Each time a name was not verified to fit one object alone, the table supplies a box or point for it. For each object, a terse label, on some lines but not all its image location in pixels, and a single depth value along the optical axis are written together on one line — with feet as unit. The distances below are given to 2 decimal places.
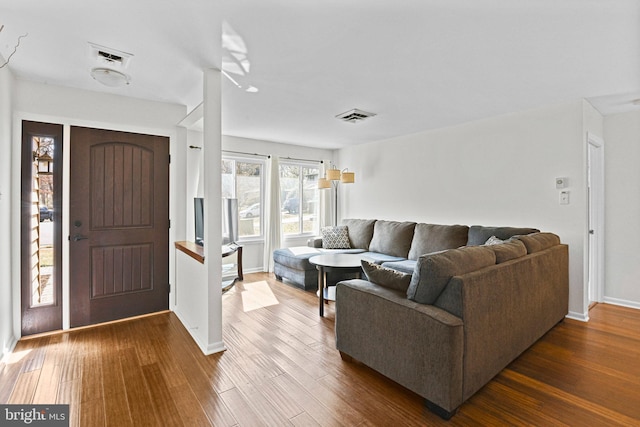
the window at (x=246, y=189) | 18.03
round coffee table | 11.85
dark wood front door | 10.52
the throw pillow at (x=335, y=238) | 18.21
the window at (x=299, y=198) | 20.34
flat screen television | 16.40
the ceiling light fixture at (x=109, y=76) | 8.31
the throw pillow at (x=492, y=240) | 11.40
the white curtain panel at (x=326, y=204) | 21.52
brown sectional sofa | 6.18
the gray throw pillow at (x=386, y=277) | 7.45
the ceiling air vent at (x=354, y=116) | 13.00
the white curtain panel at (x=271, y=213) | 18.97
